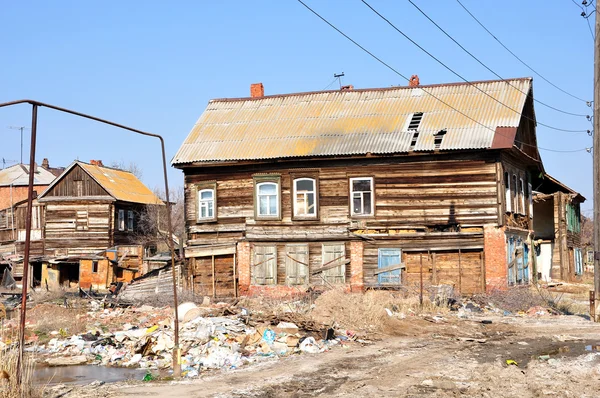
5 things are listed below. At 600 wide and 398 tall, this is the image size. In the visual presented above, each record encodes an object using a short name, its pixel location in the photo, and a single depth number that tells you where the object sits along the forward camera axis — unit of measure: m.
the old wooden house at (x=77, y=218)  43.97
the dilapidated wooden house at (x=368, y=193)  26.11
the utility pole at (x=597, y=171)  19.95
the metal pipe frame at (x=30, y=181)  9.12
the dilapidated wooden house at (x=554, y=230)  35.50
